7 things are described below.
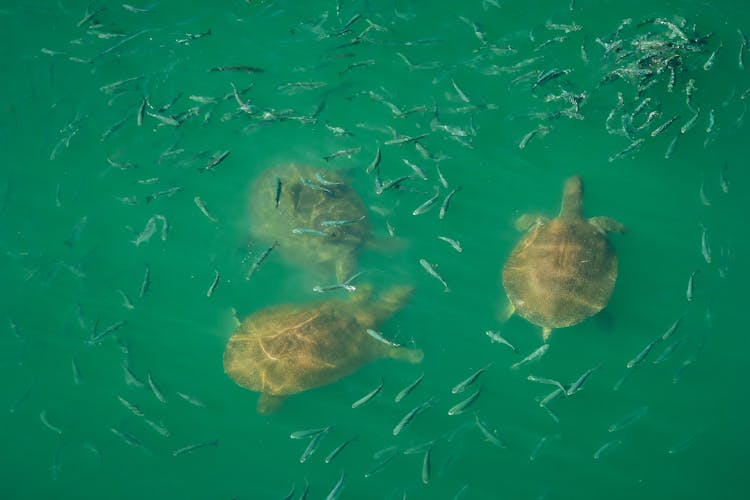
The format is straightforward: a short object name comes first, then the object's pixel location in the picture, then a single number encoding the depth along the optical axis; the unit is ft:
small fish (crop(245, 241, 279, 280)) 23.73
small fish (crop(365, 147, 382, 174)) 24.32
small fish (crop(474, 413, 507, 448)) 23.44
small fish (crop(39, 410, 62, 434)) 23.71
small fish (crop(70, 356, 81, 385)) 25.16
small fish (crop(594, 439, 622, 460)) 22.67
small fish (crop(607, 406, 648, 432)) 22.98
